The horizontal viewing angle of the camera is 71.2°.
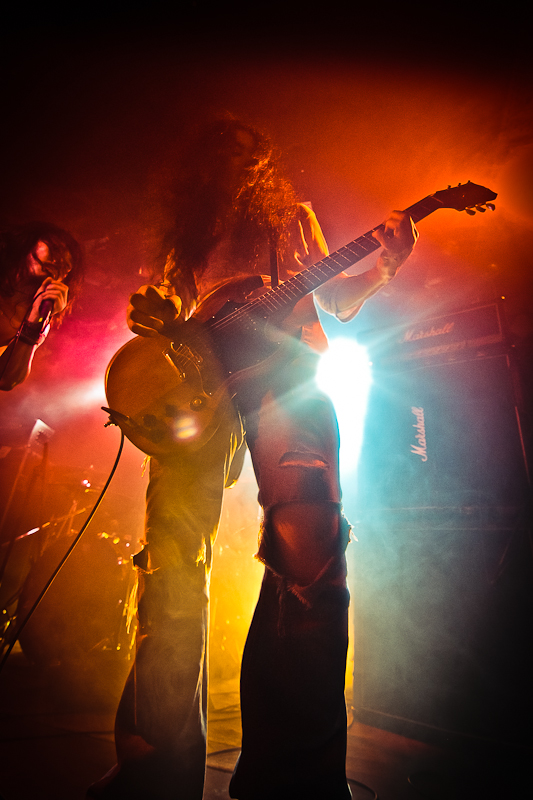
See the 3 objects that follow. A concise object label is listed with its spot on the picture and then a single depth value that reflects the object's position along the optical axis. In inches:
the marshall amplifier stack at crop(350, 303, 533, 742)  59.7
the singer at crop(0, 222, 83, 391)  98.0
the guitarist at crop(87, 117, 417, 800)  31.9
